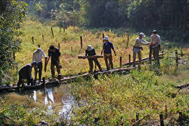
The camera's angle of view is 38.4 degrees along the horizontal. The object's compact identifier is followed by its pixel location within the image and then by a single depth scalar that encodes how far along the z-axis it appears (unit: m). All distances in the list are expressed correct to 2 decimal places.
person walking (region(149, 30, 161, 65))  13.91
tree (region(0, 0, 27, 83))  10.16
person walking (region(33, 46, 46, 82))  11.72
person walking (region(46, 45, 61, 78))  11.97
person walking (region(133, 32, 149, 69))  13.50
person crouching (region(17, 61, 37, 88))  11.09
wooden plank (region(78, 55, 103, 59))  12.29
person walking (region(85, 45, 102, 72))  12.41
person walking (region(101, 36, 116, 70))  13.01
